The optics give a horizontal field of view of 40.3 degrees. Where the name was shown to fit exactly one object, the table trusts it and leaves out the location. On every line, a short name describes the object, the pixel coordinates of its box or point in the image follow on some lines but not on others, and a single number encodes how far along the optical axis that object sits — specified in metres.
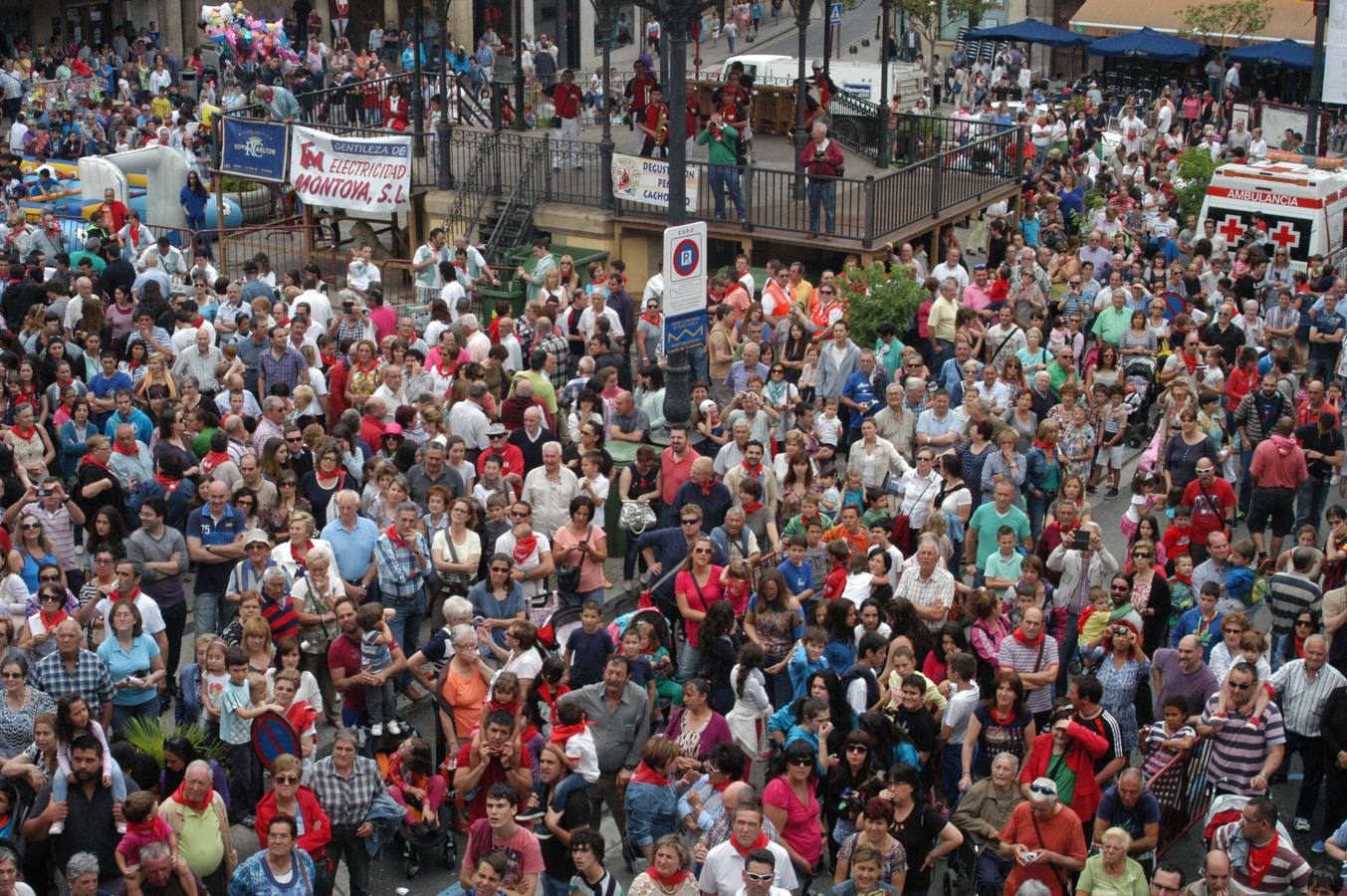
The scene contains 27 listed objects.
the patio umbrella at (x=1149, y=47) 41.28
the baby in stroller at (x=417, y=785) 10.63
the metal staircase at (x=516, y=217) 23.52
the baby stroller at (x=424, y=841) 10.63
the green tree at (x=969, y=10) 45.06
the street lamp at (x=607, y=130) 23.05
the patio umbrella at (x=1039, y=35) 43.72
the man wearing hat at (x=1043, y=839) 9.52
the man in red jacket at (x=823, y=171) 21.64
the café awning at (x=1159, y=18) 41.81
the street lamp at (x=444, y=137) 24.34
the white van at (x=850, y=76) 34.53
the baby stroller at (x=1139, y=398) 17.59
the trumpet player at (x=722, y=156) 22.27
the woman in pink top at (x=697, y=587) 12.12
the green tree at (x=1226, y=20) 40.12
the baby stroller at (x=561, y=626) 12.18
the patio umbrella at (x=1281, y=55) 39.53
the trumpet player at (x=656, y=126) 23.89
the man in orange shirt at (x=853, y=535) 12.93
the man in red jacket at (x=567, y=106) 25.19
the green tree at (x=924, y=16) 43.30
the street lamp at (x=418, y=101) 24.89
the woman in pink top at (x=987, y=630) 11.38
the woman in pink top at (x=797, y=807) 9.80
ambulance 22.41
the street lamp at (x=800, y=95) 22.83
